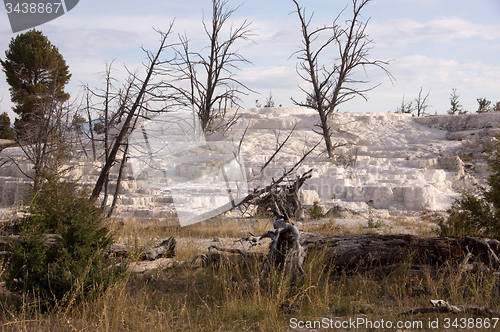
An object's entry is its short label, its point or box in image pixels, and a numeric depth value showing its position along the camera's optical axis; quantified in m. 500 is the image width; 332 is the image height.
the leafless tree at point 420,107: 36.66
